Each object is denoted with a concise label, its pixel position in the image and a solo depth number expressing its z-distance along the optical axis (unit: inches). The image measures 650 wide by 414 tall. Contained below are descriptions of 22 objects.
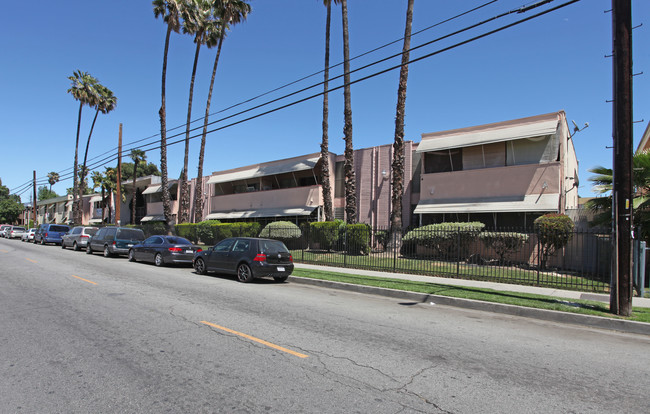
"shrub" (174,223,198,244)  1123.2
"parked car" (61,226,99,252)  956.0
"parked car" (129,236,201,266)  633.6
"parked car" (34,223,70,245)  1195.3
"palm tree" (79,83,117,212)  1587.1
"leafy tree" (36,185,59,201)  4430.1
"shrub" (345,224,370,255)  737.9
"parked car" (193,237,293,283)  478.3
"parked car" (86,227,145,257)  789.2
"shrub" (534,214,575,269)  528.1
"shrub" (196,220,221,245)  1086.8
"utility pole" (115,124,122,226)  1225.4
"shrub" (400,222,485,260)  598.9
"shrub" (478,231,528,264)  583.5
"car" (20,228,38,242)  1445.6
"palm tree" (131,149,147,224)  1703.4
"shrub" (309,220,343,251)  783.5
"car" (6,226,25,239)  1708.9
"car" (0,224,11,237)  1840.2
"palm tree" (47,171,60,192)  2317.7
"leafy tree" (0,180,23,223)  2940.5
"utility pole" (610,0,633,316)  307.7
